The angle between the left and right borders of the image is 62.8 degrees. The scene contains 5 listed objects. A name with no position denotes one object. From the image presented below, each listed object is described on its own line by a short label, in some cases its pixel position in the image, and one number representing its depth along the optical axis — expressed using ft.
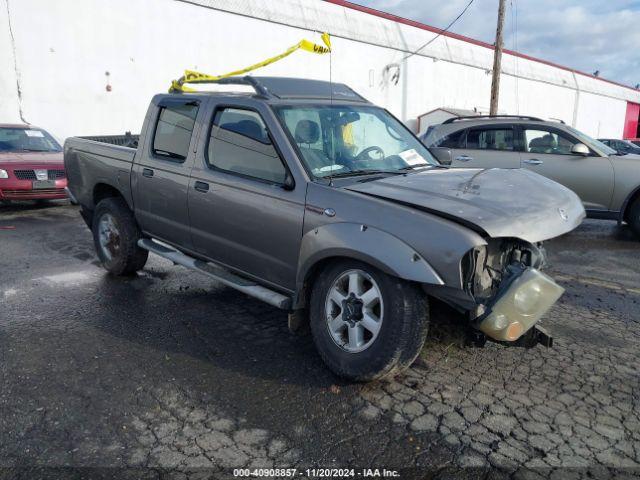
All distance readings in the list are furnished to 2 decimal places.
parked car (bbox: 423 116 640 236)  25.75
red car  31.42
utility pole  69.00
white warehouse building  46.50
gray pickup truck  9.83
